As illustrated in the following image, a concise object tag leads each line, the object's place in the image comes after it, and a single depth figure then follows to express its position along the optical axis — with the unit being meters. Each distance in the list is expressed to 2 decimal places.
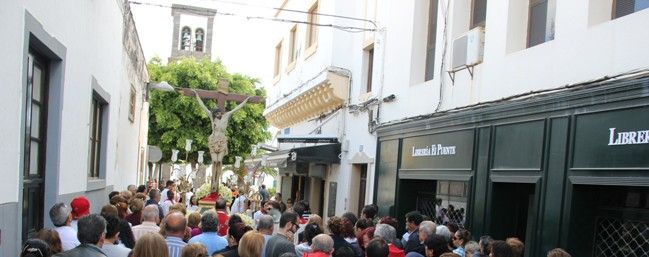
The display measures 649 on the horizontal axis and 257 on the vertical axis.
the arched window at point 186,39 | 59.94
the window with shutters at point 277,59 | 26.06
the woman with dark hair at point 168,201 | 11.71
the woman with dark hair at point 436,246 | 6.10
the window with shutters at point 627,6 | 6.93
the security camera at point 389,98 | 13.08
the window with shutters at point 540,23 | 8.69
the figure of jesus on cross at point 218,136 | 16.16
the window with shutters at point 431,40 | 12.21
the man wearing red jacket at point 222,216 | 9.02
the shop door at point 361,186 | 15.43
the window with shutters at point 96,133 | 10.59
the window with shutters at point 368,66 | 15.51
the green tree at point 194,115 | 38.41
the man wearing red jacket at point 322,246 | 5.84
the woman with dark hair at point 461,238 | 7.22
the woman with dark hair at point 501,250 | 5.59
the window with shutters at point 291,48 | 23.02
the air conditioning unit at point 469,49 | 9.84
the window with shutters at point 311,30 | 19.83
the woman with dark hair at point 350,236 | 6.86
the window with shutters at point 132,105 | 15.77
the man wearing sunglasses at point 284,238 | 6.28
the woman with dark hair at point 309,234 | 6.93
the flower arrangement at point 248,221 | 9.84
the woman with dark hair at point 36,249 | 4.29
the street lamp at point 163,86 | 16.28
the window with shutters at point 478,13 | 10.55
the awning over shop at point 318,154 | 16.58
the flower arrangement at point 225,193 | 15.93
